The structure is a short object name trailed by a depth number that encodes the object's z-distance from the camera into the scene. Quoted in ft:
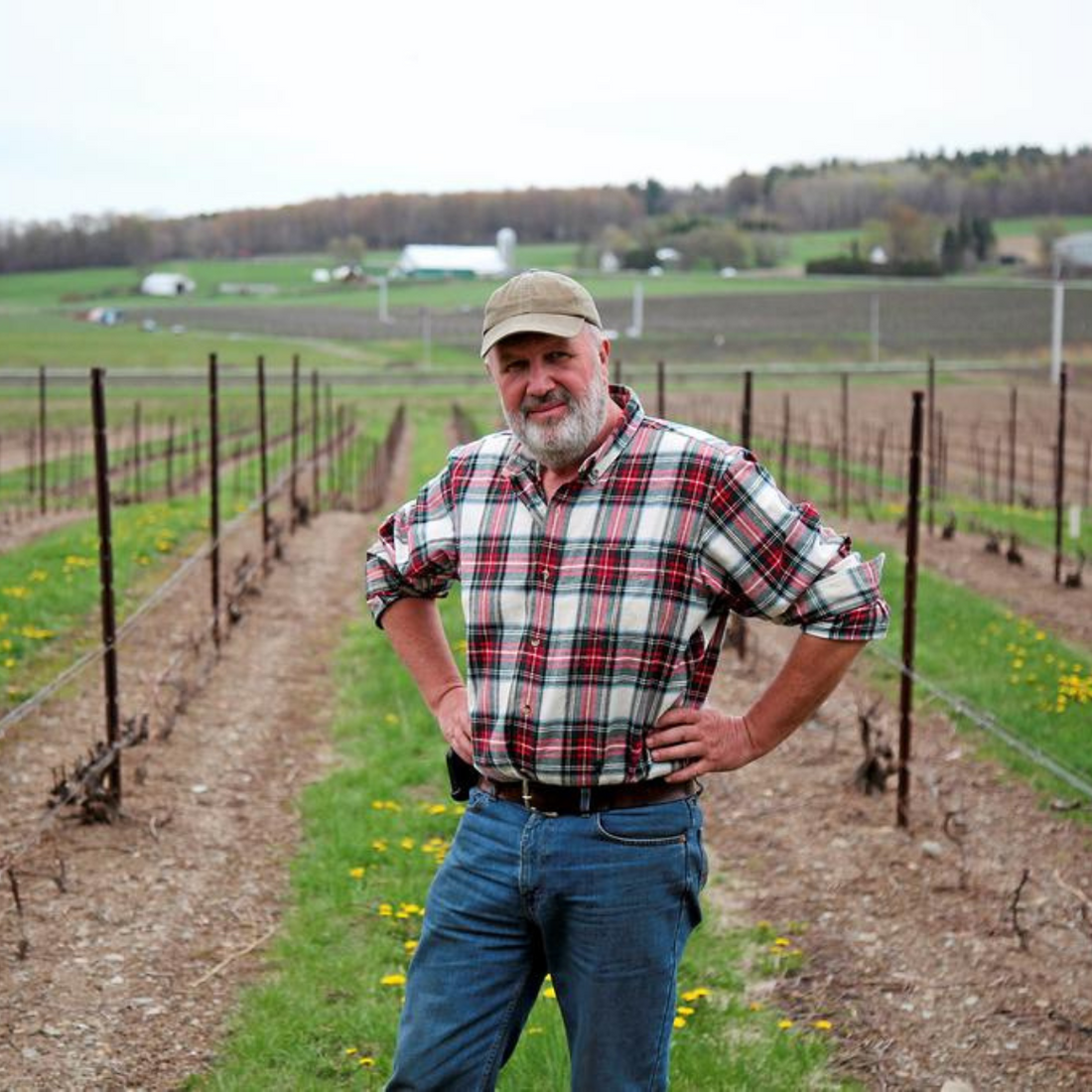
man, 10.26
